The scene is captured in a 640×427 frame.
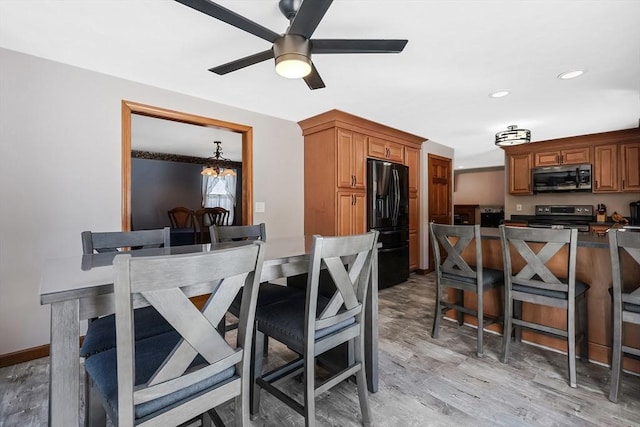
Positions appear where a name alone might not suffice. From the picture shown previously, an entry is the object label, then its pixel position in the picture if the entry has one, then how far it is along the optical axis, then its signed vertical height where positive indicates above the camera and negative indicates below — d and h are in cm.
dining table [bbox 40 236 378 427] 81 -28
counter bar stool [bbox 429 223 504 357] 218 -49
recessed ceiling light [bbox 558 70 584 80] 247 +118
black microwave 462 +54
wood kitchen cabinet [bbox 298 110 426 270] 353 +58
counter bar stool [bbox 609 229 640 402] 158 -53
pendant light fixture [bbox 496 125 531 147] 375 +97
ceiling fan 141 +93
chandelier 646 +122
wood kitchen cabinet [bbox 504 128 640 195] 428 +87
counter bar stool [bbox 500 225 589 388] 180 -50
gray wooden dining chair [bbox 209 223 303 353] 166 -46
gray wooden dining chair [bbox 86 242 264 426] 76 -40
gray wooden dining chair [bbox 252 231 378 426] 123 -50
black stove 477 -8
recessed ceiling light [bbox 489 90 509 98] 289 +119
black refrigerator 380 -3
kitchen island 194 -69
